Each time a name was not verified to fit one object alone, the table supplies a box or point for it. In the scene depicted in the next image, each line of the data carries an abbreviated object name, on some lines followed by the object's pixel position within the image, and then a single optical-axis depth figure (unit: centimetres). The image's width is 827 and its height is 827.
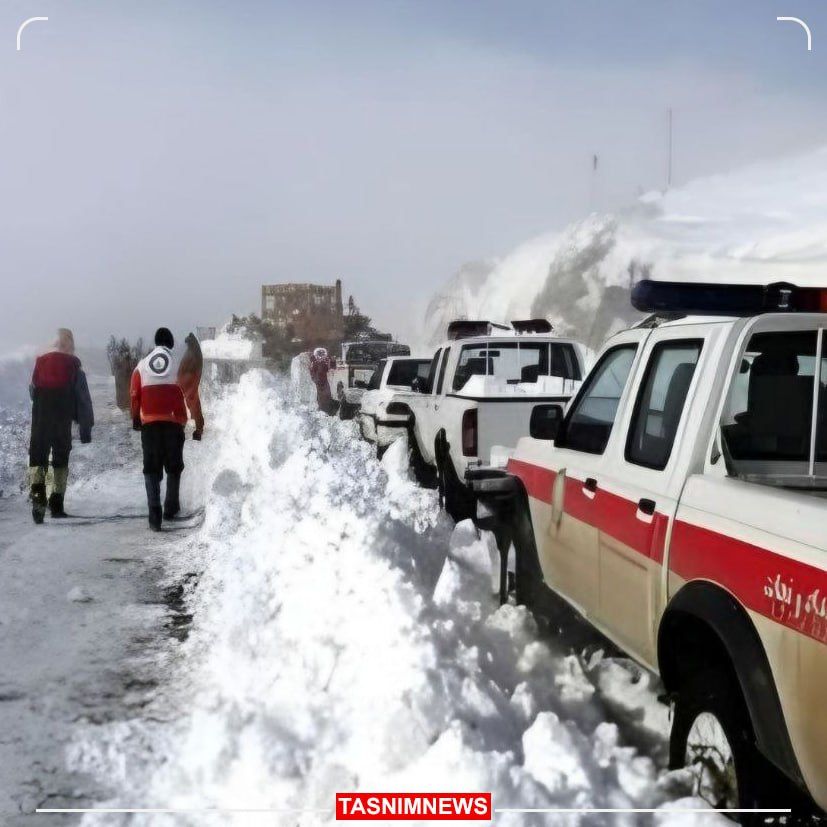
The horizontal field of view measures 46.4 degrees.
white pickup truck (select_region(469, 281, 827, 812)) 276
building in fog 3838
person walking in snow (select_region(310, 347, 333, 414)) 2528
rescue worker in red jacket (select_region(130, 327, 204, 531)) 955
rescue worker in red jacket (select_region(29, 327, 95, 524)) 1013
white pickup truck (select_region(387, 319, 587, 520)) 938
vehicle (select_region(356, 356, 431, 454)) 1313
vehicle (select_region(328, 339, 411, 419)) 2345
